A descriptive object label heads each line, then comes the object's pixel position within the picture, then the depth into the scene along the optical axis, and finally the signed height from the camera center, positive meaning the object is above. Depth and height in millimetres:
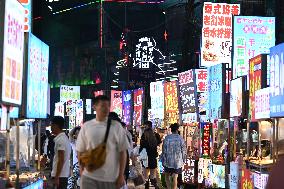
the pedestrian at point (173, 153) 18000 -1067
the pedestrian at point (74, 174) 16500 -1580
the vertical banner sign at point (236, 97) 15278 +523
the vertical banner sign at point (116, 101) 37009 +996
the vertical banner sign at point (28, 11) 14080 +2467
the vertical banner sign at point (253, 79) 13141 +861
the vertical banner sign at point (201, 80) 24094 +1493
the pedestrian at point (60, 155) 10641 -684
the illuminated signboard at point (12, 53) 7086 +780
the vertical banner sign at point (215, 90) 17656 +810
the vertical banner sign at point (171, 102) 22844 +603
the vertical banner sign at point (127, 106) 32562 +634
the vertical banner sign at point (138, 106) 29281 +527
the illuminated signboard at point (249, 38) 17812 +2344
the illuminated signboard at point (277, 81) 10278 +650
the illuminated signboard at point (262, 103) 11984 +295
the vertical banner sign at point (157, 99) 25266 +775
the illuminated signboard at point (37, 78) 9719 +663
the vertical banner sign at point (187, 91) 20234 +896
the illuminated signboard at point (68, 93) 51938 +2070
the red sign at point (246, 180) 13422 -1406
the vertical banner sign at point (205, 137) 19719 -627
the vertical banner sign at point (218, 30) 22453 +3237
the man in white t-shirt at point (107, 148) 8102 -395
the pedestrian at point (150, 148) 19422 -983
